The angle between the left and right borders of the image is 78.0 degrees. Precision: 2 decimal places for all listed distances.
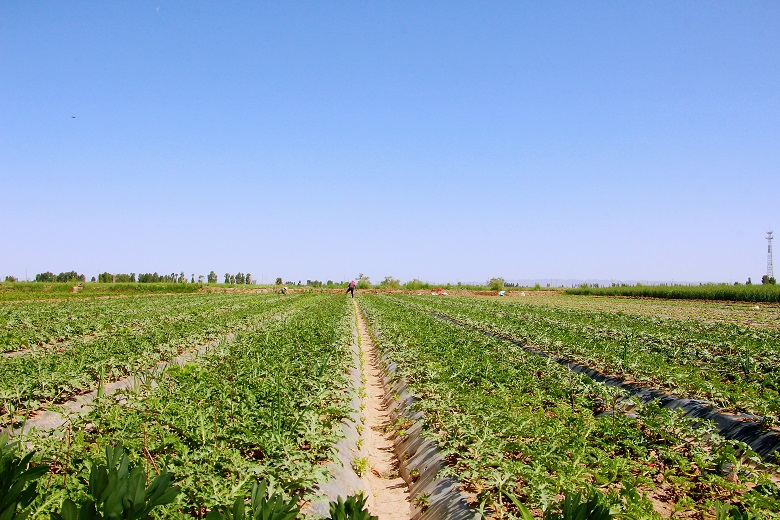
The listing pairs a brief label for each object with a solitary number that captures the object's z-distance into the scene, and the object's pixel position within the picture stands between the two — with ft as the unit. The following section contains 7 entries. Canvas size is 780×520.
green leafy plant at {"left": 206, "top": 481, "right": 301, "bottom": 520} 5.89
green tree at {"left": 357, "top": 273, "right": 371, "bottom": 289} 213.05
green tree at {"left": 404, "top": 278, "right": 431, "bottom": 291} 210.18
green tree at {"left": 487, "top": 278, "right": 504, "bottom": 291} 224.98
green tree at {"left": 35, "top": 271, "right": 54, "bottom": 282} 221.46
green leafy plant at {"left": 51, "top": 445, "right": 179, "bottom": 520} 5.43
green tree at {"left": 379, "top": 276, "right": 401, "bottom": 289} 210.38
